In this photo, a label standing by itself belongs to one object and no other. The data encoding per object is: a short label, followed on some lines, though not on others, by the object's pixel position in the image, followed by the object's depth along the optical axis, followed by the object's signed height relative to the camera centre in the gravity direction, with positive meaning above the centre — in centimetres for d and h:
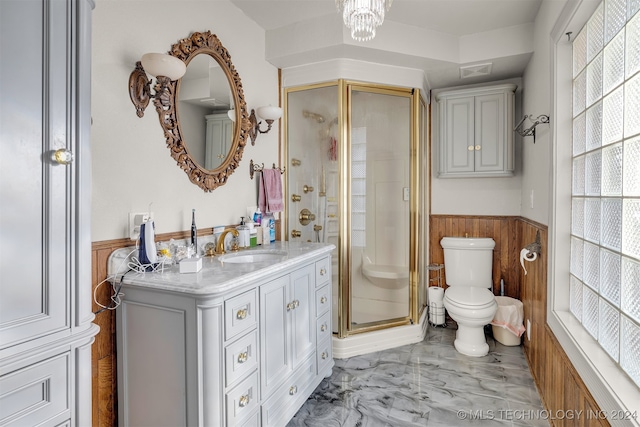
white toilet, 262 -69
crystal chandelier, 143 +82
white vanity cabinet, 132 -59
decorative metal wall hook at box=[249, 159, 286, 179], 246 +29
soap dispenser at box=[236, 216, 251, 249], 220 -18
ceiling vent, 280 +116
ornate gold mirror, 179 +56
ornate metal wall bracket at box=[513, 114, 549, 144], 201 +54
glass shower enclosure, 273 +15
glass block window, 116 +10
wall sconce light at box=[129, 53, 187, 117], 153 +62
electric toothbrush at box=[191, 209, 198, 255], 180 -14
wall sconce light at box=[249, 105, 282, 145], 242 +65
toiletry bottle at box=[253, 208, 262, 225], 244 -7
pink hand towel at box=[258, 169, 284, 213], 253 +12
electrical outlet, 160 -7
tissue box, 151 -26
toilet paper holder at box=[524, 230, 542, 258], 214 -25
